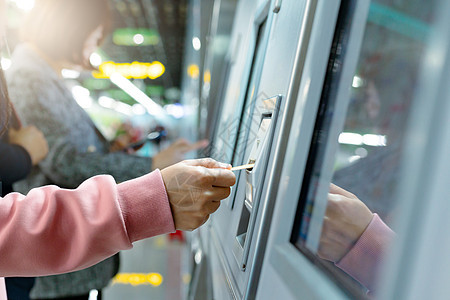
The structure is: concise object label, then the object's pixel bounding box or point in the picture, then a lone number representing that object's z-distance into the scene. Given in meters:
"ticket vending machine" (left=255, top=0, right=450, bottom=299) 0.20
